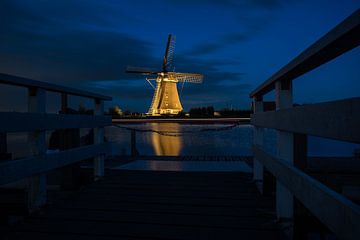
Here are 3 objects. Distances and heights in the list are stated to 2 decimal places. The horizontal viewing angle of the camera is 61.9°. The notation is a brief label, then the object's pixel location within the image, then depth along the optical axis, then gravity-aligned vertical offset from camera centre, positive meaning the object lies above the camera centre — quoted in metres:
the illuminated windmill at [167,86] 58.88 +6.51
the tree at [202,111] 67.66 +1.79
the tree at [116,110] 75.19 +2.28
